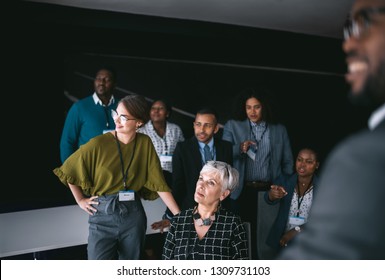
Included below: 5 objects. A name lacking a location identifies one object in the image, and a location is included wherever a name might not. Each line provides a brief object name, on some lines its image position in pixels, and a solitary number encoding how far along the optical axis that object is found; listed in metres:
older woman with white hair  2.09
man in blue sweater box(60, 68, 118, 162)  3.14
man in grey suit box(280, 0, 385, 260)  0.61
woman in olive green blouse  2.30
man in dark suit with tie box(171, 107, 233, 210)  2.85
